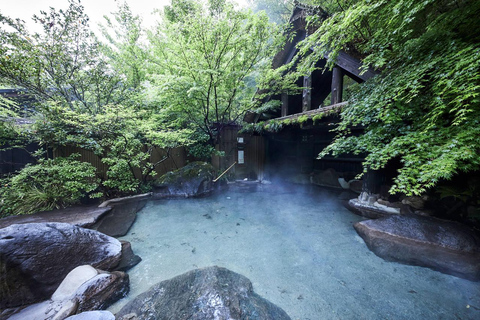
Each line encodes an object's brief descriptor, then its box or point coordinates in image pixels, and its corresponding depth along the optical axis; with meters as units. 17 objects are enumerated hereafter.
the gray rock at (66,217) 3.79
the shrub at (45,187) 4.39
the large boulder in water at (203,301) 1.57
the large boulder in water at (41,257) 2.01
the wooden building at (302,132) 4.95
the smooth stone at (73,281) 2.04
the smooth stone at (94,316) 1.56
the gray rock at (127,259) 2.78
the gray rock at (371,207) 4.47
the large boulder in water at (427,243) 2.64
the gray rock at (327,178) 7.81
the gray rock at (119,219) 3.84
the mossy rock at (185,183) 6.62
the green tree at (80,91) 4.68
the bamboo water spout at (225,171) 7.67
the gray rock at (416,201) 4.08
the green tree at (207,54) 5.36
